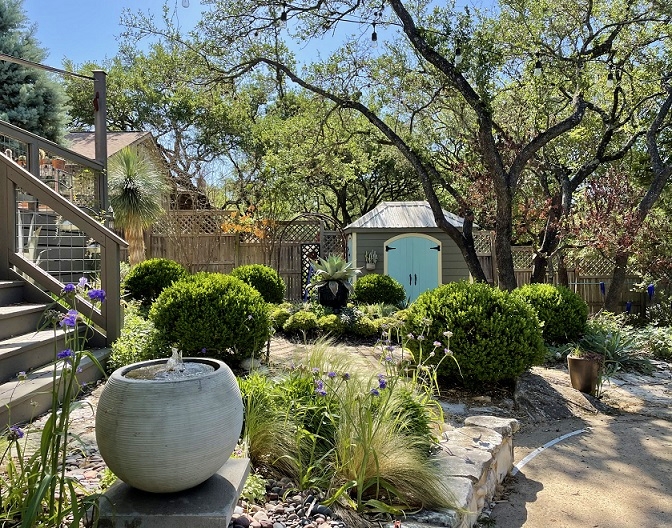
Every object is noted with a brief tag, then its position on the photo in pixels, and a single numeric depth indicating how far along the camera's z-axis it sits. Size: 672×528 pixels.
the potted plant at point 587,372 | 5.12
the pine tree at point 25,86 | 11.37
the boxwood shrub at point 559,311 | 6.93
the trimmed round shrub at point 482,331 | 4.64
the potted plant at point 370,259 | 11.18
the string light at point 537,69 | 6.73
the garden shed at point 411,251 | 11.29
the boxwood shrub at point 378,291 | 9.47
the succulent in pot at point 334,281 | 8.46
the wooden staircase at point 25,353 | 2.98
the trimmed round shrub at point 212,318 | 4.73
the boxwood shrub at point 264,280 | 9.46
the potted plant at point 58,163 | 7.37
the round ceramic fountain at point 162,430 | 1.70
